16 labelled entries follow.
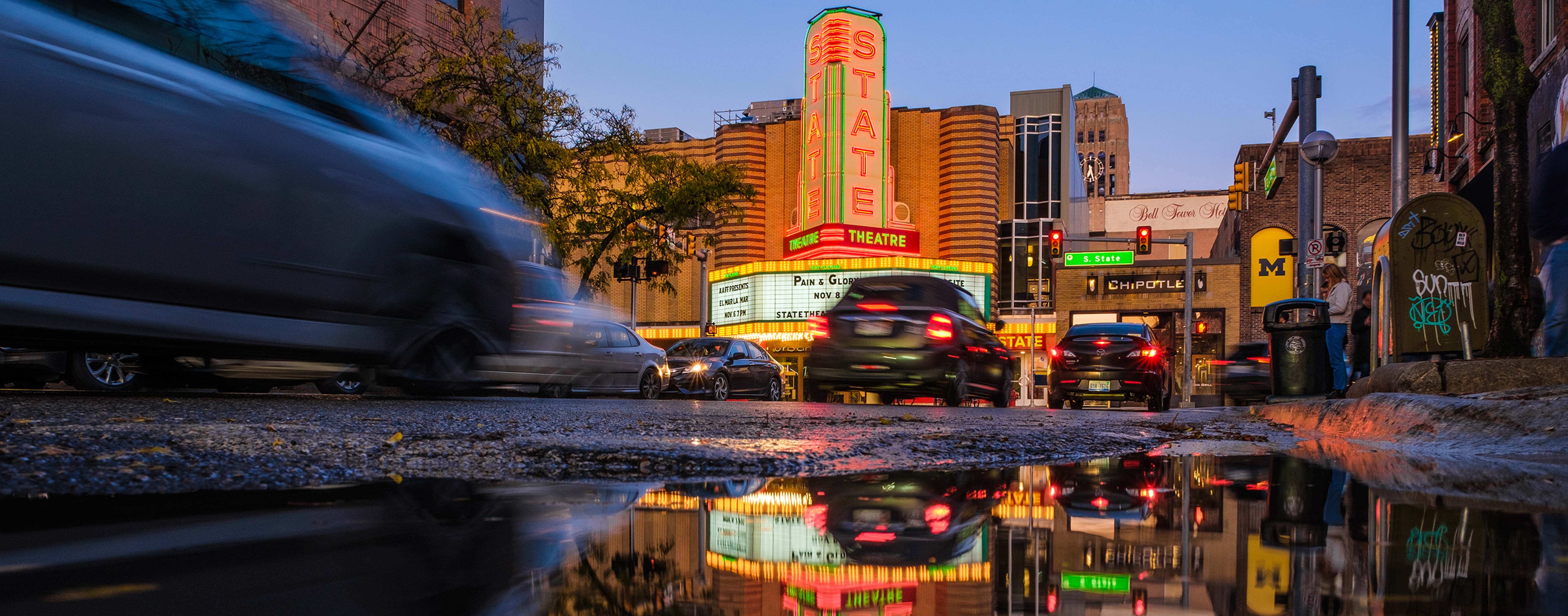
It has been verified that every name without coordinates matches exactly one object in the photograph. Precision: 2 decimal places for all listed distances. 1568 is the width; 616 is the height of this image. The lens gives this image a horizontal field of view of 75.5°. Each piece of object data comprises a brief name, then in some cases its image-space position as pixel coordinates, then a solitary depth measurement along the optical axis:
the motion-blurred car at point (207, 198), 4.00
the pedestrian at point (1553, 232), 6.10
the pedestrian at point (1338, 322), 12.20
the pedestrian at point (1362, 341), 13.63
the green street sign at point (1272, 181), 24.08
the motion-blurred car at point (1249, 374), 18.00
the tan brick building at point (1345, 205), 36.59
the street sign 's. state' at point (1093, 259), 38.69
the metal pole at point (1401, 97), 13.62
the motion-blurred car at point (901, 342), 12.91
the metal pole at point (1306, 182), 17.88
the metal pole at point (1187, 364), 30.12
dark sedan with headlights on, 18.66
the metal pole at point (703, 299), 31.12
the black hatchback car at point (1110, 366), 14.97
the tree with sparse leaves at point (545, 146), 20.75
